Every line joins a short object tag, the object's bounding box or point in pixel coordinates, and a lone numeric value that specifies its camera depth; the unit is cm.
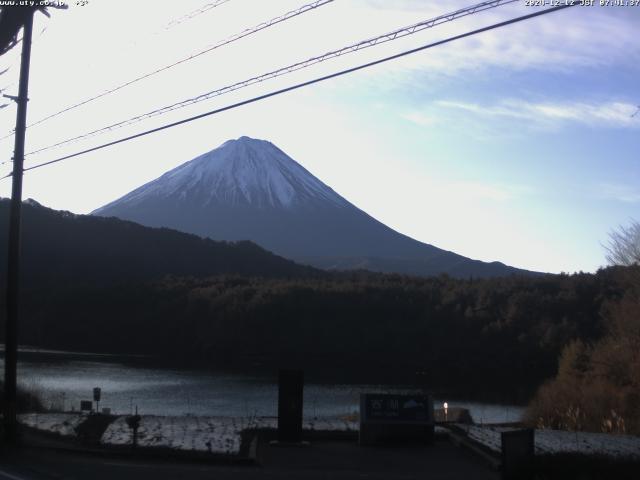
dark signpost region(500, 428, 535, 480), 1166
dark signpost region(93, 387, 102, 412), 2136
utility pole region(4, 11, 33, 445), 1611
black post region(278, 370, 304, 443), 1566
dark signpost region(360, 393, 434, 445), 1616
